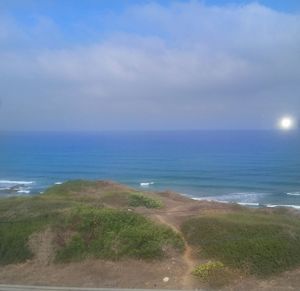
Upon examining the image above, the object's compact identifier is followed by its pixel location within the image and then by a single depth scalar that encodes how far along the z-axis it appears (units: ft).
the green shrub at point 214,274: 41.80
